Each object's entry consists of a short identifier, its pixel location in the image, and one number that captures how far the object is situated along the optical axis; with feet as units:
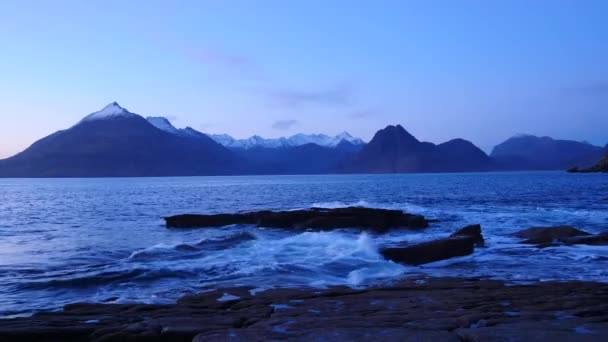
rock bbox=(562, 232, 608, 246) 72.33
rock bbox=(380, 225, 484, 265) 61.98
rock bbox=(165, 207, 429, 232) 106.11
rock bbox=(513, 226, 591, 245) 76.59
